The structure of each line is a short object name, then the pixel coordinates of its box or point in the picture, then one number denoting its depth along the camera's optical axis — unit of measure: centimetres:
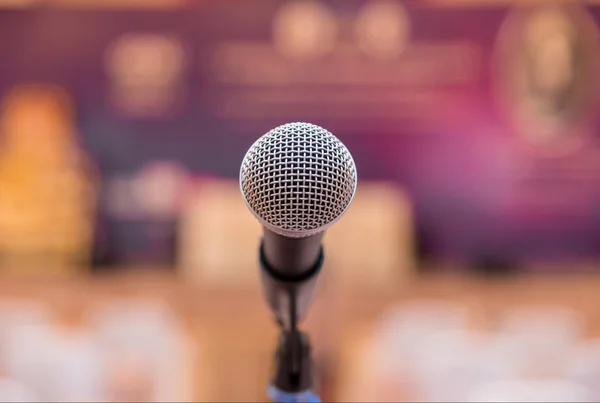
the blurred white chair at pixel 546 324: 284
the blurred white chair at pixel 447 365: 165
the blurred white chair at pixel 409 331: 246
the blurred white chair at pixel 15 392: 157
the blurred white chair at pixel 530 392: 141
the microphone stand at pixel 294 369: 72
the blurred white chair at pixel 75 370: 219
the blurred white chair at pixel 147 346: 223
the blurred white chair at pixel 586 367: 189
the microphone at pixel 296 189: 59
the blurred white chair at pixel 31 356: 223
